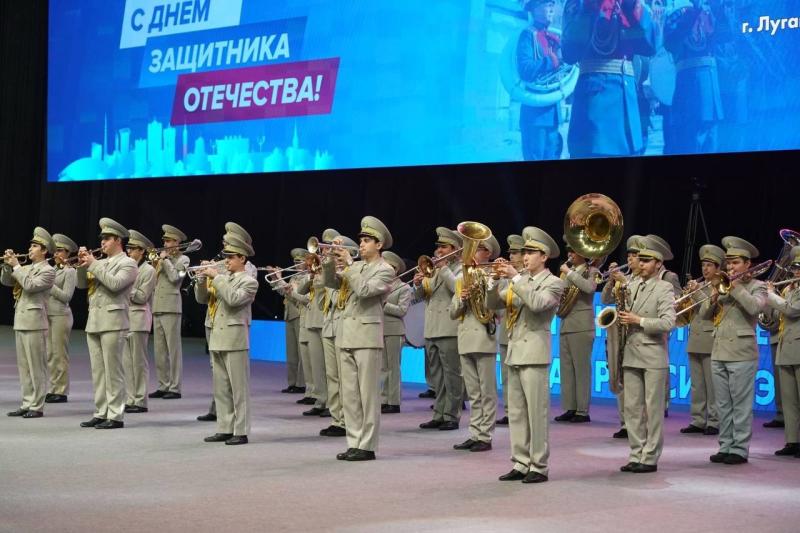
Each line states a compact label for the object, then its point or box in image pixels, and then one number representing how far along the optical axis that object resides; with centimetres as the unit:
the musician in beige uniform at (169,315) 1187
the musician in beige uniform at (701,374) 990
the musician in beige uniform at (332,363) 937
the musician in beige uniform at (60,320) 1132
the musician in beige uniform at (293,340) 1241
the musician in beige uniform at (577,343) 1046
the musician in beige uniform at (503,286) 782
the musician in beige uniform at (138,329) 1083
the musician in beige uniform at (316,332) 1074
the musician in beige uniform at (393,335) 1109
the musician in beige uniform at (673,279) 1010
